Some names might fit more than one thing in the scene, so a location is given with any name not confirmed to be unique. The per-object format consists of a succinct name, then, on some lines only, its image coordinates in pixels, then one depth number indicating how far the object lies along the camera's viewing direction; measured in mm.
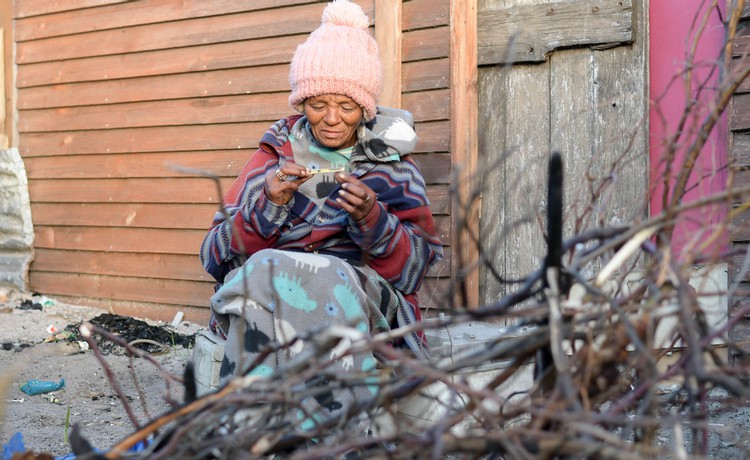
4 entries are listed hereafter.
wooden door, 4078
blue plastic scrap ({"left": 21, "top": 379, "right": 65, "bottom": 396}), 4109
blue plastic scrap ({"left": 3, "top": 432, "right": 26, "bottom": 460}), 2037
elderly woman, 2615
